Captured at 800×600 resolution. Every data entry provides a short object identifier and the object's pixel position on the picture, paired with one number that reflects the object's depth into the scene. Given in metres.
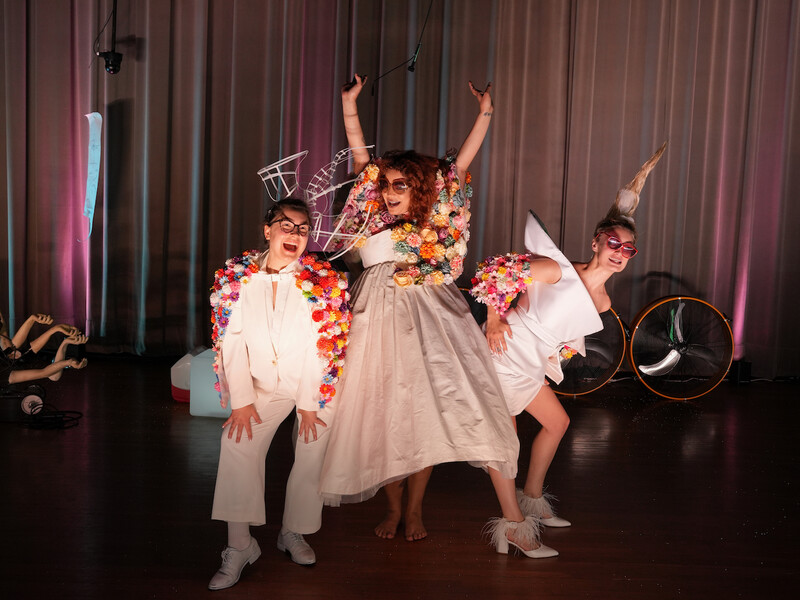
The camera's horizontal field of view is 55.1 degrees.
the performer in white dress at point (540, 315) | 3.10
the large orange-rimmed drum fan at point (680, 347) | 5.81
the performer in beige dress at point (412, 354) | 2.76
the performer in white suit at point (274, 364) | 2.65
